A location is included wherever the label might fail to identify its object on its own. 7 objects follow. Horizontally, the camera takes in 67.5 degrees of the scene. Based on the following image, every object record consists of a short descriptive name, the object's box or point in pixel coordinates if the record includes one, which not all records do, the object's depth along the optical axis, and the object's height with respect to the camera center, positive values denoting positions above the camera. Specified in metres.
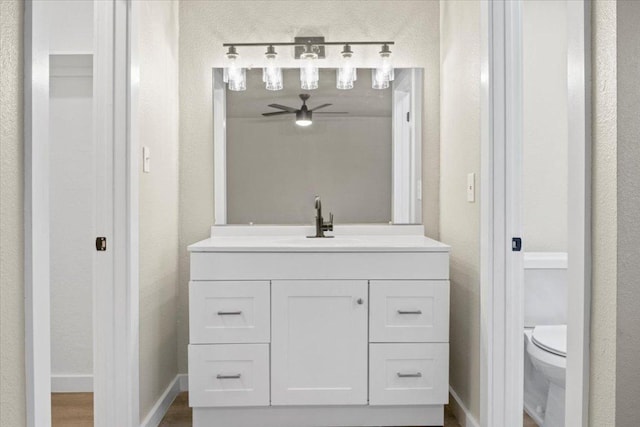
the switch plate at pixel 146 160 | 2.03 +0.20
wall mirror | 2.63 +0.30
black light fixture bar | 2.59 +0.88
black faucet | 2.52 -0.10
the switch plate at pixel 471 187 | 2.01 +0.08
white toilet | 2.22 -0.48
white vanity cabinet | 2.04 -0.51
